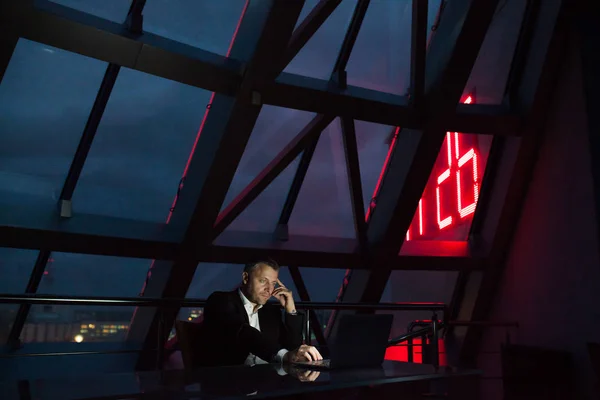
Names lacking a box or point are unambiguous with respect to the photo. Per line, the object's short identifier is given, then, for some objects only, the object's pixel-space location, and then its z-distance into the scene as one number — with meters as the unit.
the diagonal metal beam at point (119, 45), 4.30
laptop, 2.25
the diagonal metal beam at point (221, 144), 5.12
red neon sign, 7.07
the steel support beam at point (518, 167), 6.78
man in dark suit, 2.55
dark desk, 1.61
